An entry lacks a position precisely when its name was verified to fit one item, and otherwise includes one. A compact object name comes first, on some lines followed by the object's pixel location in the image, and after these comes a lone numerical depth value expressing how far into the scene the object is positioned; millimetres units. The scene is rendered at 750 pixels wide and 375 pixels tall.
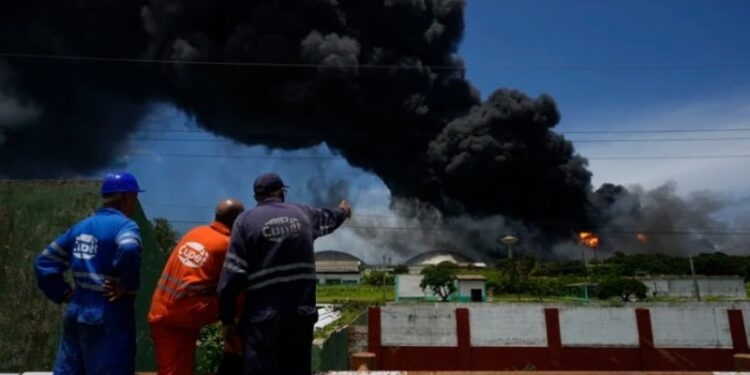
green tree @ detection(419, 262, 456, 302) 39594
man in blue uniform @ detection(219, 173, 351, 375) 2510
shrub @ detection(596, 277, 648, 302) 35344
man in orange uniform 2660
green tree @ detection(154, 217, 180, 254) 39456
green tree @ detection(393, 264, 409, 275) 65775
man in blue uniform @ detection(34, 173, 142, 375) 2594
